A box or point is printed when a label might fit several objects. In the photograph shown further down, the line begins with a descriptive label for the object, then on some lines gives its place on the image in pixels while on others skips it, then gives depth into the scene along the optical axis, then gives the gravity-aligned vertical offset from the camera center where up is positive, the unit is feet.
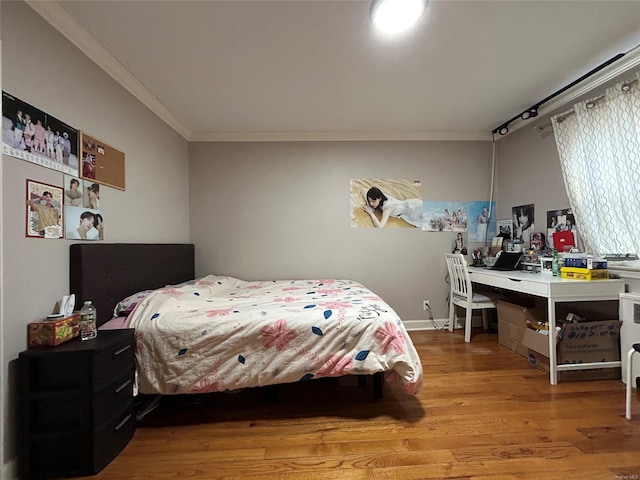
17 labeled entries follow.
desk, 6.81 -1.44
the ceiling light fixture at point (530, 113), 9.17 +4.15
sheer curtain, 6.80 +1.89
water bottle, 4.79 -1.40
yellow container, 7.01 -0.98
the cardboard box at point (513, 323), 8.31 -2.73
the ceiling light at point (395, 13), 4.96 +4.19
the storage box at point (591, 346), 6.84 -2.75
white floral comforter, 5.45 -2.16
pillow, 5.99 -1.38
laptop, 9.53 -0.85
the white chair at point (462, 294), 9.62 -2.07
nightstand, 4.20 -2.59
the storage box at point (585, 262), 7.08 -0.70
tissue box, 4.45 -1.45
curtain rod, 6.87 +4.28
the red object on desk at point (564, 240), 8.48 -0.13
